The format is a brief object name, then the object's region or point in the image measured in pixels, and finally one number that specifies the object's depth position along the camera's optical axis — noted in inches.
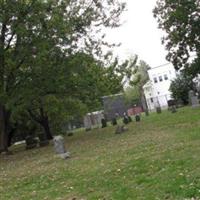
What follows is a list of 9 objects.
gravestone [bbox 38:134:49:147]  1268.5
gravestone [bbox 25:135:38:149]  1285.7
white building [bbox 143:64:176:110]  3513.8
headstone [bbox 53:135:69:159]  751.1
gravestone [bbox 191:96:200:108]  1533.0
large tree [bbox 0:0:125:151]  1017.5
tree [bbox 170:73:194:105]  2117.4
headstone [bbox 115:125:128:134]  1117.5
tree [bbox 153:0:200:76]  1440.7
